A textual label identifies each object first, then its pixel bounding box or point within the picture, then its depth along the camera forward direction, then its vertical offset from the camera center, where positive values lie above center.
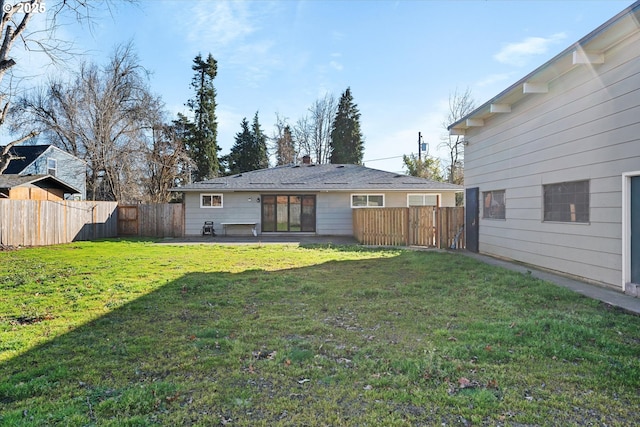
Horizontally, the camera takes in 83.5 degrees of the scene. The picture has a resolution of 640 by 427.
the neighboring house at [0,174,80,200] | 17.09 +1.81
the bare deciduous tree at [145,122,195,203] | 26.66 +4.31
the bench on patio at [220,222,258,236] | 17.33 -0.26
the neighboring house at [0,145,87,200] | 22.09 +3.66
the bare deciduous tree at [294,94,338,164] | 36.75 +9.14
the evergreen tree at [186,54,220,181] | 31.58 +8.82
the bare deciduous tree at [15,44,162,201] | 22.73 +6.83
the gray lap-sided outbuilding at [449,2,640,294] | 5.55 +1.09
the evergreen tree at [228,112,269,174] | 36.59 +7.15
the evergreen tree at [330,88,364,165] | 35.44 +8.35
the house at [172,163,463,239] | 17.28 +0.79
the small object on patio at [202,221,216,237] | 17.38 -0.44
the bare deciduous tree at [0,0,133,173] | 6.02 +3.62
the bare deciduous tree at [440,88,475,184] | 27.38 +6.23
